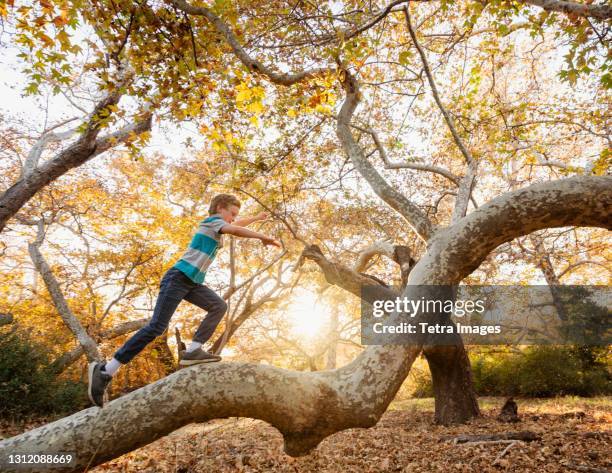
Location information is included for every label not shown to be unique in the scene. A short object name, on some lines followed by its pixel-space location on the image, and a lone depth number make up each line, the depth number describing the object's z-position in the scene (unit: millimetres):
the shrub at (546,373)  10336
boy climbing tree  2826
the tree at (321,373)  2428
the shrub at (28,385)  8234
